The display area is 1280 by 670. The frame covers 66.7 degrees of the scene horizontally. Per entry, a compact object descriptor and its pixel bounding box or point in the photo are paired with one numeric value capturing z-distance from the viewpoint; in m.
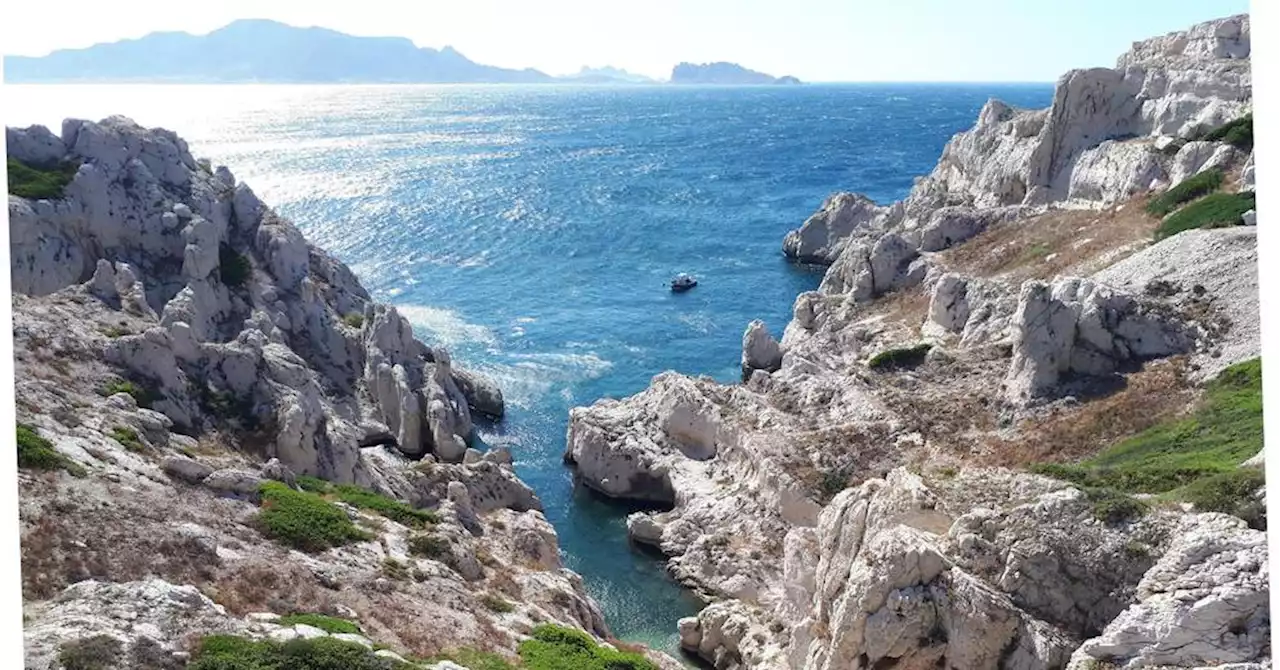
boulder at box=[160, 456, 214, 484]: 31.28
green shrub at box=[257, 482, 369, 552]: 29.42
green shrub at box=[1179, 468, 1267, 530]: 22.44
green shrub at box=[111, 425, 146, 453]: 31.97
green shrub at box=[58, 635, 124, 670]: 18.69
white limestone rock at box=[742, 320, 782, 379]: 68.06
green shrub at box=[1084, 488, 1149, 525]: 24.91
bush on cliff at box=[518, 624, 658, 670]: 26.70
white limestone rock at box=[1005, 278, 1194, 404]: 45.00
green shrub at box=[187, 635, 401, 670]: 20.03
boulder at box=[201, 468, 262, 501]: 31.30
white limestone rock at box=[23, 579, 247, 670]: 19.53
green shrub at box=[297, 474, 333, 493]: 35.31
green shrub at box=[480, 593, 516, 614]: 29.85
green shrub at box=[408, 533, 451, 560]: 32.19
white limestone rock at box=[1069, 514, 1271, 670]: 19.53
